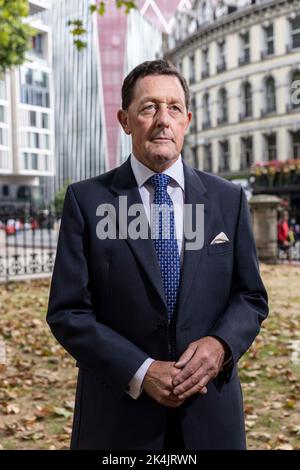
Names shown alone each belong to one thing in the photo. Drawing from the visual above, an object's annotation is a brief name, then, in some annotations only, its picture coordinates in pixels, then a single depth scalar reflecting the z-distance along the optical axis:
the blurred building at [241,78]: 35.06
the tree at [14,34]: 11.24
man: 2.09
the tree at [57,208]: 17.40
